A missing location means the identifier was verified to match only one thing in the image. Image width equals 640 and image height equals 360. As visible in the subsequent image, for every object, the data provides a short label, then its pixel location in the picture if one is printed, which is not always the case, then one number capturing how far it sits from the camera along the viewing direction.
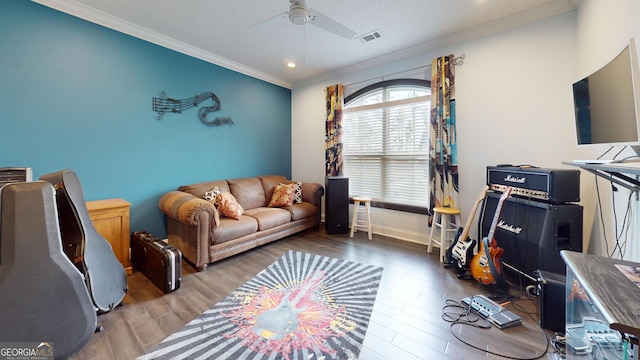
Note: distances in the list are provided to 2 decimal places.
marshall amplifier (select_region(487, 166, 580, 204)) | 1.96
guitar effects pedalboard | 1.73
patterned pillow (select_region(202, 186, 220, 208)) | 3.12
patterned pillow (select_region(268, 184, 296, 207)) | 3.83
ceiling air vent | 2.96
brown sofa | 2.59
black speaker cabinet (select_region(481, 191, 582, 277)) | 1.94
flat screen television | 1.09
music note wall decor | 3.07
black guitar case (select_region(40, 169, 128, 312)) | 1.67
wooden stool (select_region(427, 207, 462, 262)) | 2.88
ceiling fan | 1.89
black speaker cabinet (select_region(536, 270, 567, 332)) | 1.64
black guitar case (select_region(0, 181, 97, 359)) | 1.22
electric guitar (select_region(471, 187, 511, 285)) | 2.14
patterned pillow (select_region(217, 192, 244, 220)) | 3.05
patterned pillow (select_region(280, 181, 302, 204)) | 4.06
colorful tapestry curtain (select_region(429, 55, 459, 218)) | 3.07
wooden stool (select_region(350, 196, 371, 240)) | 3.75
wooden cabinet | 2.31
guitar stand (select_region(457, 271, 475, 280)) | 2.43
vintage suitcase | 2.17
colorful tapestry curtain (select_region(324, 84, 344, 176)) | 4.13
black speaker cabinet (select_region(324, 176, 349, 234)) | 3.86
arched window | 3.49
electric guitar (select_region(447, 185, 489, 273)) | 2.46
